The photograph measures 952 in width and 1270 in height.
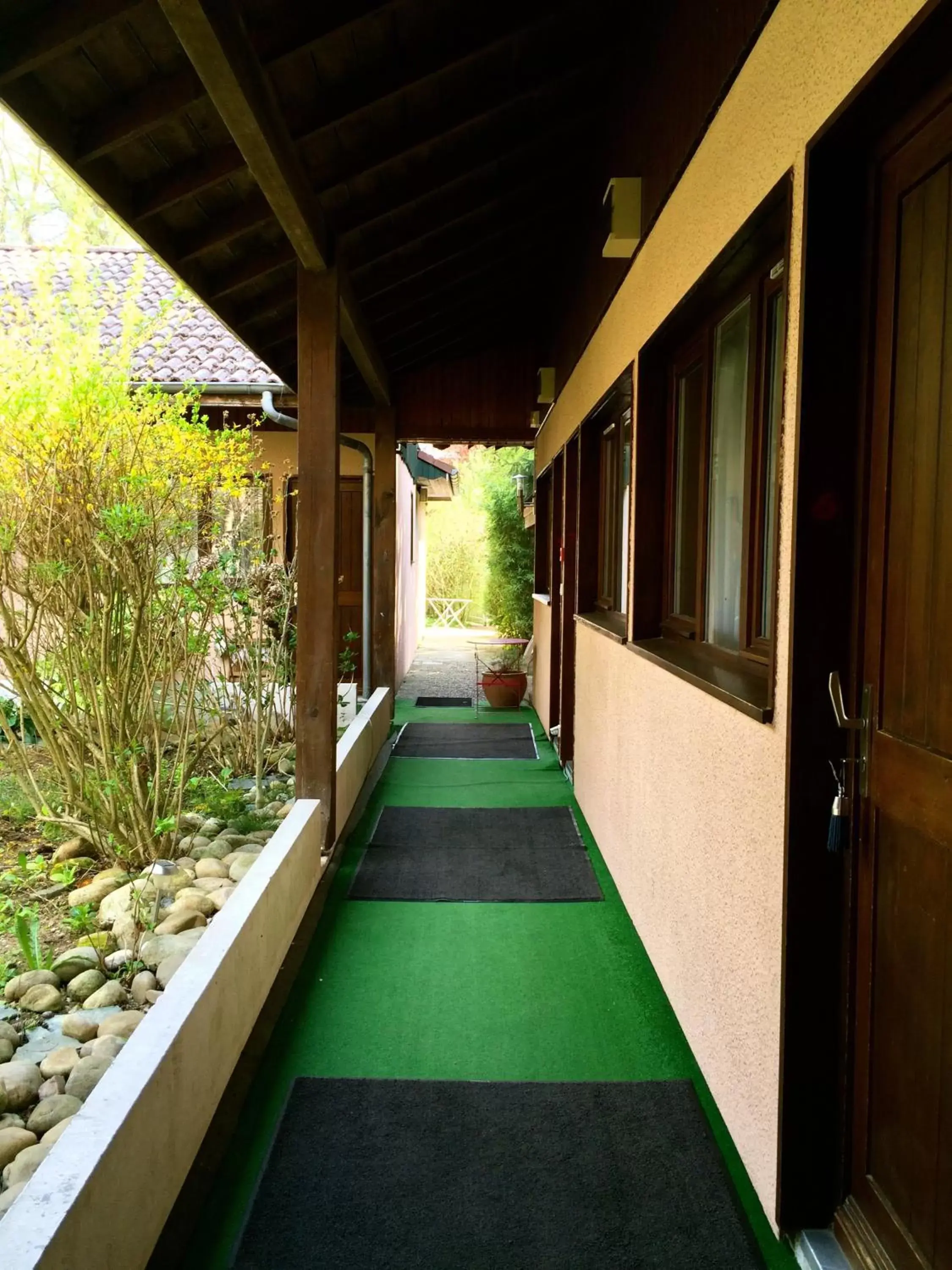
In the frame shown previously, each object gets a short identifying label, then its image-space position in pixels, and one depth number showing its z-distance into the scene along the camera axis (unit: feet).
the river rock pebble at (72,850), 12.23
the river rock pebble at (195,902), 10.36
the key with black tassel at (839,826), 5.48
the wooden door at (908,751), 4.54
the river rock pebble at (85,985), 8.86
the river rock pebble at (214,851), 12.30
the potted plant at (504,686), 28.32
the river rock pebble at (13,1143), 6.48
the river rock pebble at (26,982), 8.71
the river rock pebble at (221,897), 10.53
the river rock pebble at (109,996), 8.64
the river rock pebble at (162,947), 9.27
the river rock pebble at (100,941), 9.61
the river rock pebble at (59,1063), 7.50
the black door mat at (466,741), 22.21
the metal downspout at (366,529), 23.53
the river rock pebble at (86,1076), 7.22
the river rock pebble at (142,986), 8.80
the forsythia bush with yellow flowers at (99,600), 11.92
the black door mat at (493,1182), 6.05
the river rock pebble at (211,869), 11.56
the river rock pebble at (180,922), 9.84
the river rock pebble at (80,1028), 8.11
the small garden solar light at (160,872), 10.67
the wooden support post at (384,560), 25.26
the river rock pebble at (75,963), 9.13
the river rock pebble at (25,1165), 6.14
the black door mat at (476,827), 15.37
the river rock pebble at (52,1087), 7.24
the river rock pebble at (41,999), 8.55
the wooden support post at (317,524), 12.98
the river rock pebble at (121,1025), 8.07
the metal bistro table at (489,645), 29.94
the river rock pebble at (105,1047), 7.68
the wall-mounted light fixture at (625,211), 11.19
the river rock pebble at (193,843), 12.50
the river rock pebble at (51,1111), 6.82
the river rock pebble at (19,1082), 7.14
